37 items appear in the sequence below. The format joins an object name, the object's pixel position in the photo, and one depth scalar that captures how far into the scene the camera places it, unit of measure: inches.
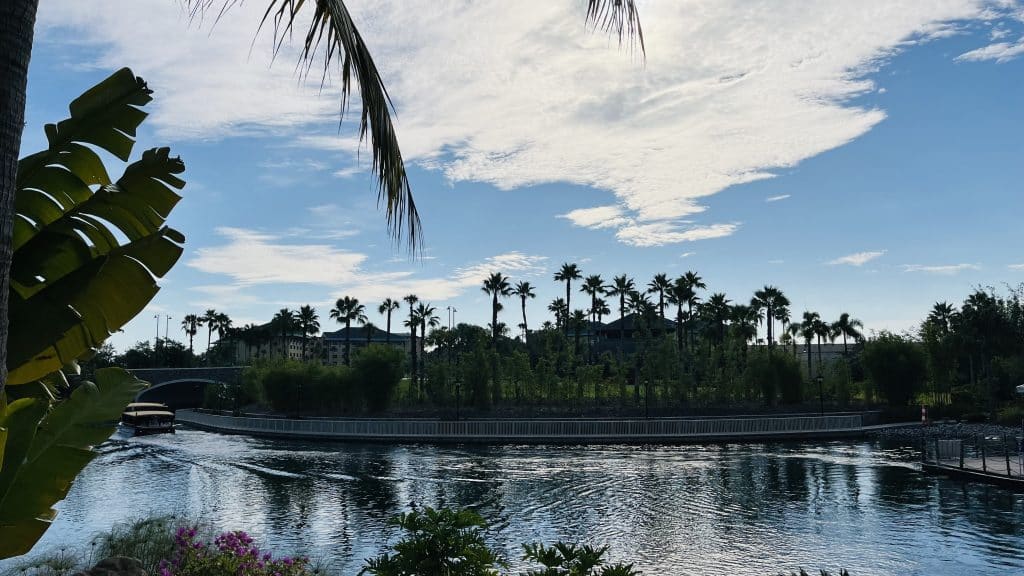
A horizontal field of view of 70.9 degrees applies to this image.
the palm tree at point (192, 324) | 5349.4
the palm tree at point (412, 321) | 4044.0
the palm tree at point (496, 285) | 3715.6
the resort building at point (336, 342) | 7334.6
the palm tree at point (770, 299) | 3459.6
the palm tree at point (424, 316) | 4023.1
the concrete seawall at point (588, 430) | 1686.8
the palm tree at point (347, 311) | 3993.6
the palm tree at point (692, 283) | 3592.5
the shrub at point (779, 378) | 2206.0
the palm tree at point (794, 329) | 3992.9
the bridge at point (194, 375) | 3157.0
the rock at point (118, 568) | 323.6
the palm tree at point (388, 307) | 4434.1
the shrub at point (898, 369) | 2130.9
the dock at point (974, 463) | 1006.4
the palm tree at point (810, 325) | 3595.0
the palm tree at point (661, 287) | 3718.0
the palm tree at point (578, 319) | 3307.1
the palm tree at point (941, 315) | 2748.5
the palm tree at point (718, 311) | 3385.8
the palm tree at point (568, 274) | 3902.6
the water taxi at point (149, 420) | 2142.2
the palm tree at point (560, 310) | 4072.3
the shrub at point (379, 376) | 2405.3
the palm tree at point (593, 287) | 3929.6
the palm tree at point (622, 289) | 3761.6
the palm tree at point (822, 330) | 3607.3
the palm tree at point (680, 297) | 3575.3
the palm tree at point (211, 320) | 5068.9
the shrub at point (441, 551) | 208.2
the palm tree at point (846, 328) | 3742.6
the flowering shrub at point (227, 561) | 305.3
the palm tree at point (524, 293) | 4051.4
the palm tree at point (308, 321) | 4165.8
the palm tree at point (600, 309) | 4082.2
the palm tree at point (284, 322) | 4286.4
